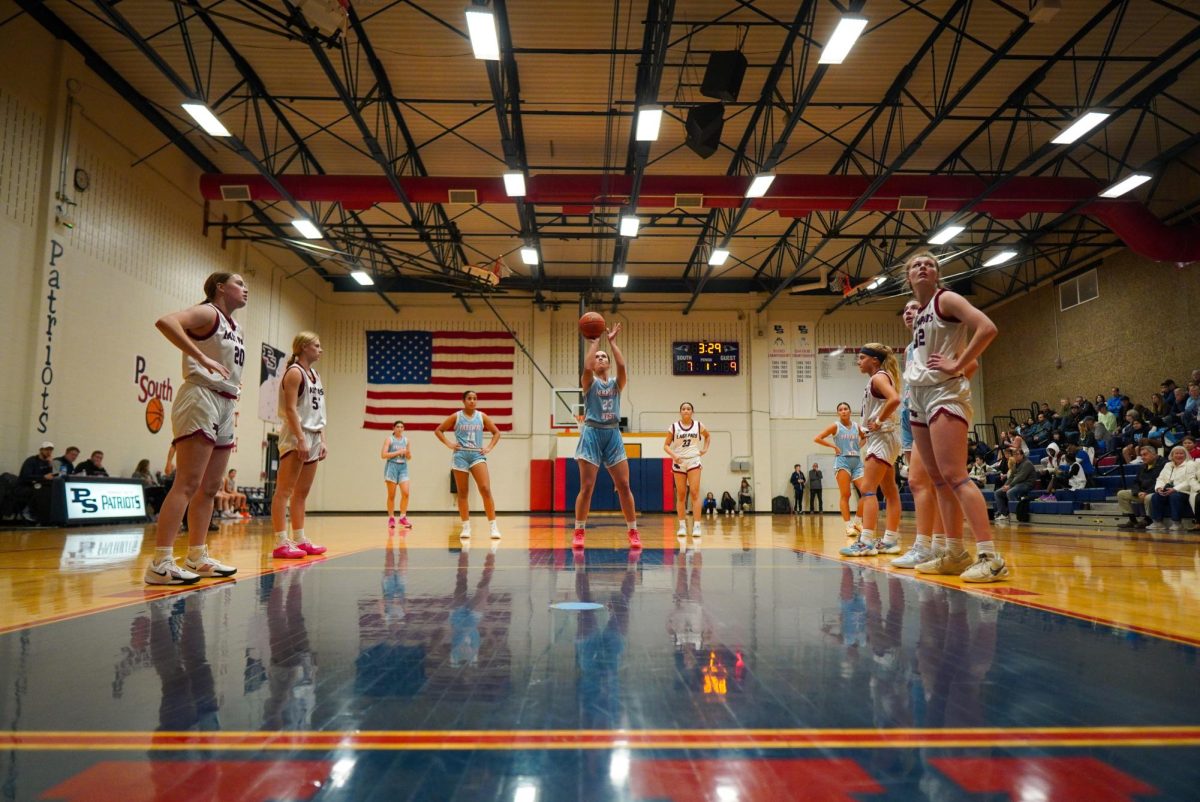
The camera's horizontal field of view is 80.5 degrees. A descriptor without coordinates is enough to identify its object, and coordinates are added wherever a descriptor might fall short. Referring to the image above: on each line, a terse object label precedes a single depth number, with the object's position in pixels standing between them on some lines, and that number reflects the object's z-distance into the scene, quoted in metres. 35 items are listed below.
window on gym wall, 18.52
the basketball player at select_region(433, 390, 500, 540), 8.93
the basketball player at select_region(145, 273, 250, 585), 4.09
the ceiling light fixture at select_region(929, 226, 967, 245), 15.48
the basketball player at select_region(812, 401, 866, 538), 9.98
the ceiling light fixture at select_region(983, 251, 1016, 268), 17.39
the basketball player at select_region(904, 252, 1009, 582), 4.23
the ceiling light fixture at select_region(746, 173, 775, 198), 12.98
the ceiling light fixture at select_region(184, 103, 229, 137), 10.16
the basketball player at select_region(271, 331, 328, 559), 5.88
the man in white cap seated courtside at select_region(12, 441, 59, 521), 10.51
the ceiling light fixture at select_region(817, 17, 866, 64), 8.41
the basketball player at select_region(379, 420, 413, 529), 12.63
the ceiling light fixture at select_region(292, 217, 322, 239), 14.45
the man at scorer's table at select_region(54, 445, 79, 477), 11.20
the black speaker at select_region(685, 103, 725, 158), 11.86
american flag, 23.05
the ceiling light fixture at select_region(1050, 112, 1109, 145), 10.88
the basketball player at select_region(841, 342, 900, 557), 6.44
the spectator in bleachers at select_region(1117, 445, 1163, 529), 11.91
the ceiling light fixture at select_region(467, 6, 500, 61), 8.16
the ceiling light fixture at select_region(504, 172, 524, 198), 13.10
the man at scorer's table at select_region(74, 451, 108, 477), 11.70
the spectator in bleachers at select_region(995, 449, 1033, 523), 15.16
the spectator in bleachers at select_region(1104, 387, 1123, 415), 16.12
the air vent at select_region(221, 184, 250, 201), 14.24
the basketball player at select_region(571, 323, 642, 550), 7.16
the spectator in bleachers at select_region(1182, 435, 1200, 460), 11.06
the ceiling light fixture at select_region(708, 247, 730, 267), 17.12
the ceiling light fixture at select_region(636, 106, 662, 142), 10.34
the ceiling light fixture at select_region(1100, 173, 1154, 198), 13.01
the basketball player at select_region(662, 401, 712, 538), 9.17
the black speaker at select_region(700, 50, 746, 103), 10.62
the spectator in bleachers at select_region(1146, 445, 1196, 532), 10.97
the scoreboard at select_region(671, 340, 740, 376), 23.77
